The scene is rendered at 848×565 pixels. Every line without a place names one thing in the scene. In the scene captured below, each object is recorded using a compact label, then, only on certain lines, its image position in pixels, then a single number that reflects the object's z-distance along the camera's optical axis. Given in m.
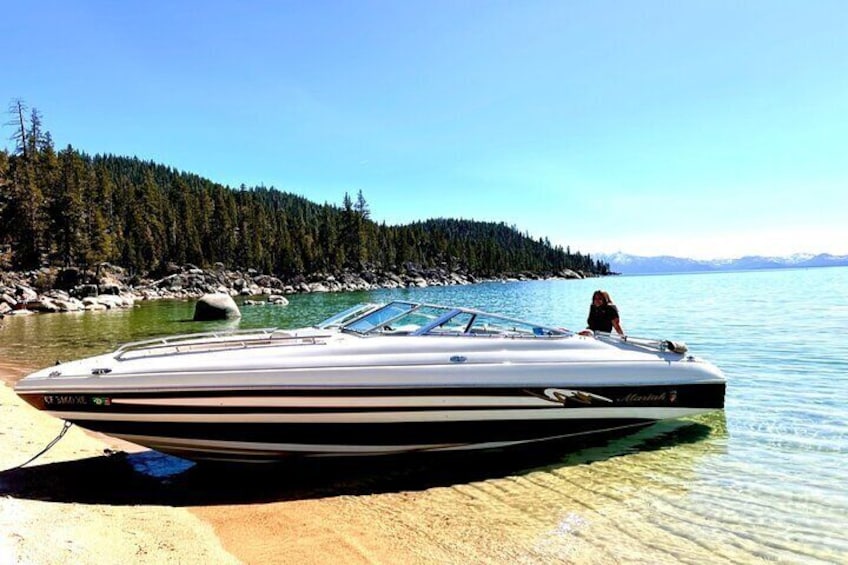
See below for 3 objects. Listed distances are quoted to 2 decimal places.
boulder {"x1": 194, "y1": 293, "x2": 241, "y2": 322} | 34.78
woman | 9.02
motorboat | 5.91
